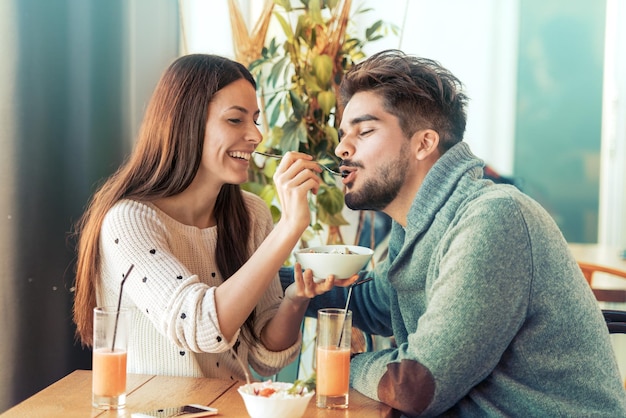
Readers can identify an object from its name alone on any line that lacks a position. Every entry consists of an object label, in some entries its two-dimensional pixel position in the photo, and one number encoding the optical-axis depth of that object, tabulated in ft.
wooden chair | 9.36
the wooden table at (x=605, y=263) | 9.39
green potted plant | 10.34
